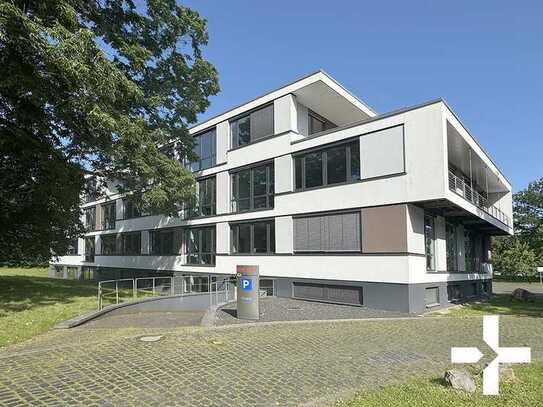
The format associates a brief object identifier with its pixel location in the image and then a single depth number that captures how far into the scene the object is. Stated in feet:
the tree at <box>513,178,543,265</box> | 188.31
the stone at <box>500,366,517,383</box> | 22.04
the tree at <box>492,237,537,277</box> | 157.38
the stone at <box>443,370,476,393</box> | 20.68
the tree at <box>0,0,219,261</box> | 37.81
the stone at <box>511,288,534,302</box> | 73.77
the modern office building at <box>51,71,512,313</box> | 54.70
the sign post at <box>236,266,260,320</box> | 45.29
